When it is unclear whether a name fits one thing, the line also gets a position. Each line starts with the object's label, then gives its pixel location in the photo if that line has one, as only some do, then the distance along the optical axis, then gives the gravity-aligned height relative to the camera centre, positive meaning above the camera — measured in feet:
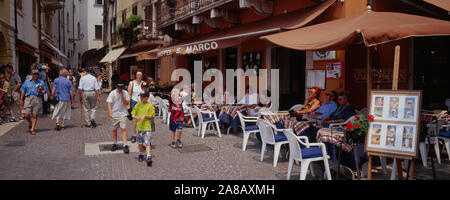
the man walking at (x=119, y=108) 22.77 -1.31
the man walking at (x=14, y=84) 36.37 +0.36
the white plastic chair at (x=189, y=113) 33.21 -2.44
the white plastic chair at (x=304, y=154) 15.81 -2.97
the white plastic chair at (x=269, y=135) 19.88 -2.70
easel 14.75 -2.87
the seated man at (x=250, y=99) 28.79 -0.93
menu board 14.01 -1.40
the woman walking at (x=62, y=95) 31.07 -0.65
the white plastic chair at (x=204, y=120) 28.73 -2.63
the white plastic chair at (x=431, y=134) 19.27 -2.55
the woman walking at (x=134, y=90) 27.25 -0.18
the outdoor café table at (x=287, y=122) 19.58 -1.96
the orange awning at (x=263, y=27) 26.53 +4.88
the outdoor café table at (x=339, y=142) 15.98 -2.49
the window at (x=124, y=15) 86.41 +17.73
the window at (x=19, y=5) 50.42 +11.87
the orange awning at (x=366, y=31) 15.88 +2.74
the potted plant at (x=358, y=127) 14.85 -1.62
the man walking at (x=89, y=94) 32.73 -0.59
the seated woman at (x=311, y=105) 22.70 -1.10
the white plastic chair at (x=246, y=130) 23.86 -2.82
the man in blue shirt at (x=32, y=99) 29.09 -0.94
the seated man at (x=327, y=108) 21.07 -1.20
